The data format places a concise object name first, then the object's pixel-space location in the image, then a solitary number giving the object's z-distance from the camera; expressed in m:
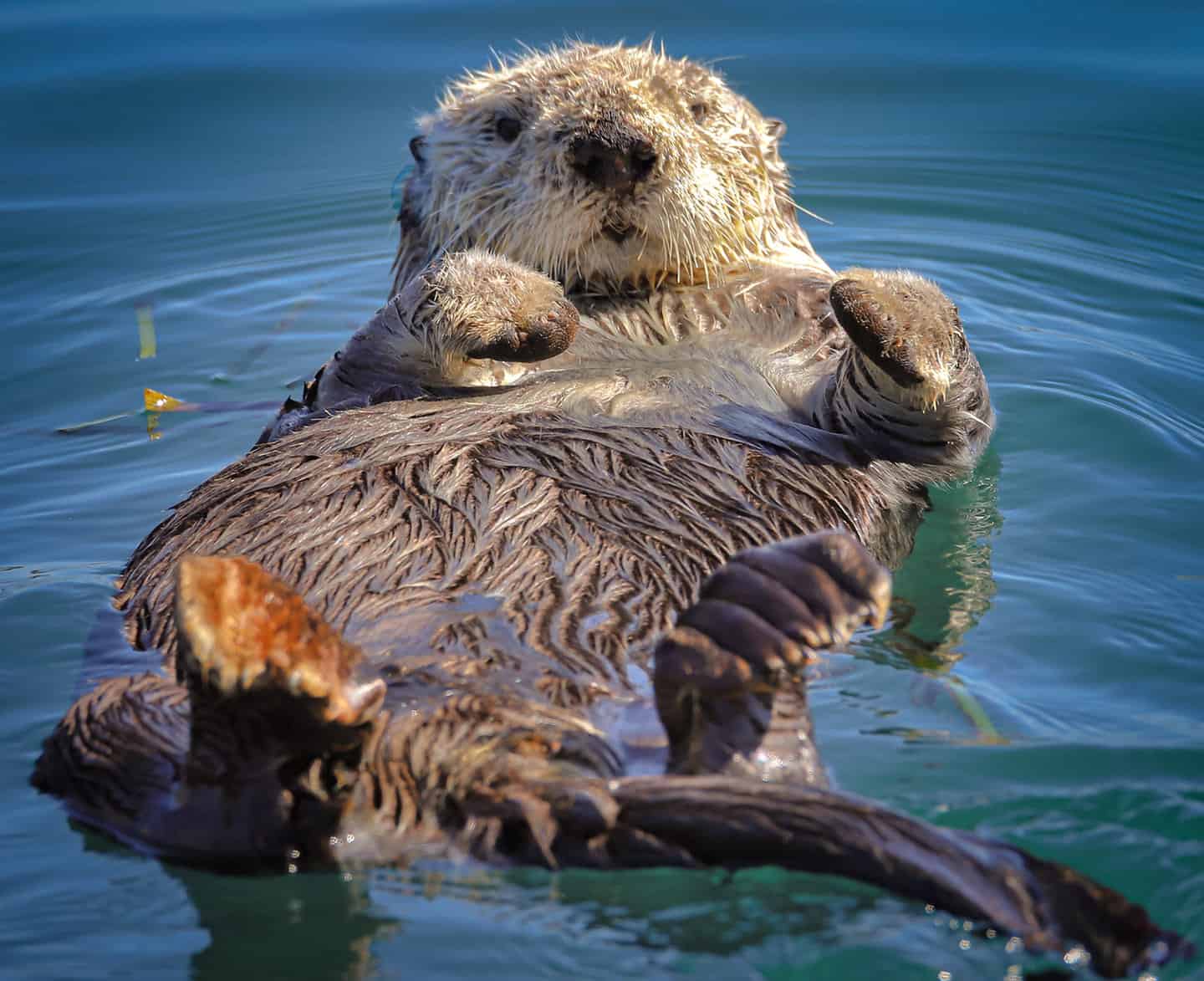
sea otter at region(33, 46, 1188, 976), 5.93
